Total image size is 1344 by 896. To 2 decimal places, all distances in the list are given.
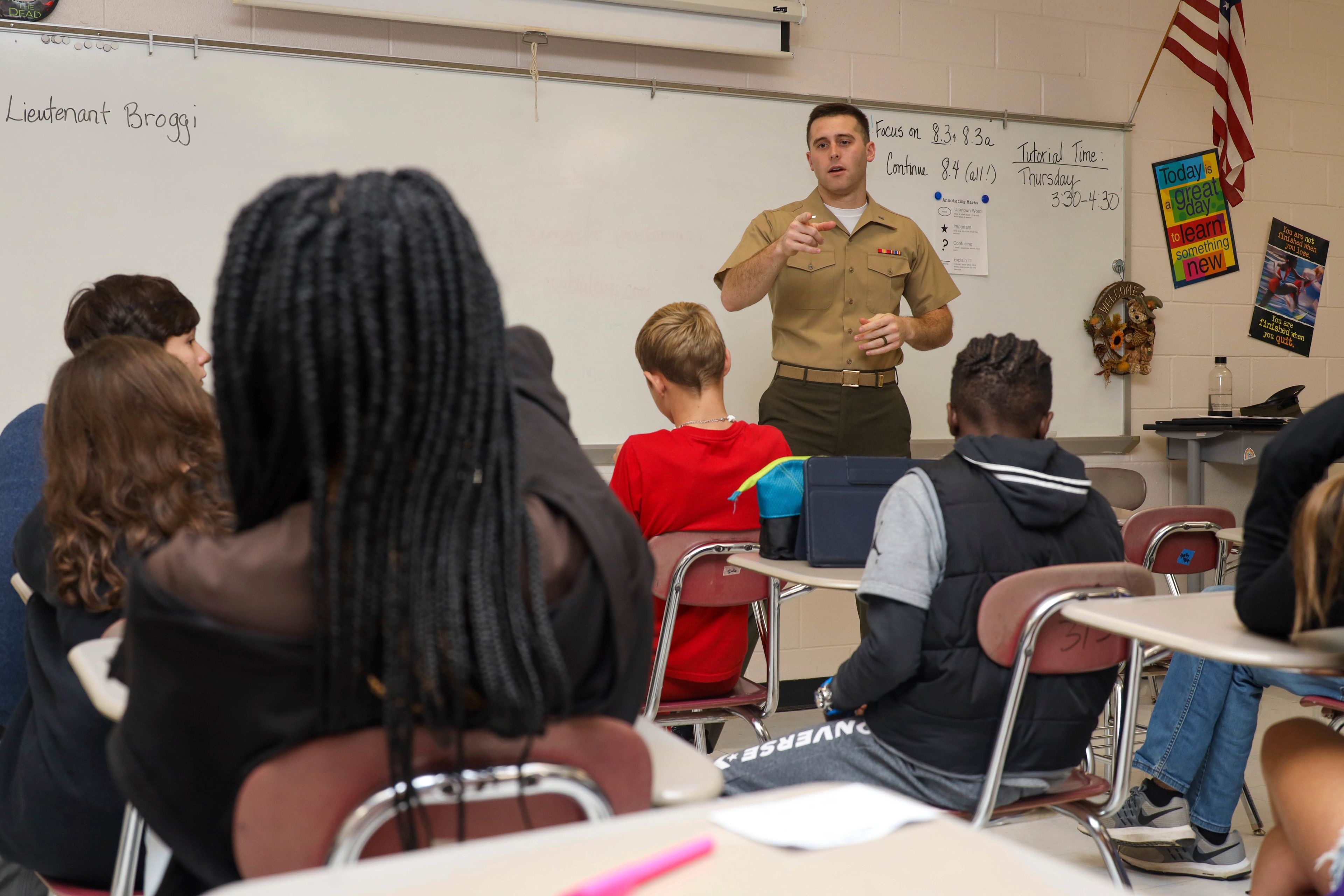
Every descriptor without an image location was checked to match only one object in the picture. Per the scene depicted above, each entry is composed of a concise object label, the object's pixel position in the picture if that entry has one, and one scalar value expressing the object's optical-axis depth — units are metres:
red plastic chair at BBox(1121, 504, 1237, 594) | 2.90
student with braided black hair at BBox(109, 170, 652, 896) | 0.80
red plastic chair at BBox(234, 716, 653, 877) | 0.80
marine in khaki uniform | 3.35
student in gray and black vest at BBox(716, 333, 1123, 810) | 1.64
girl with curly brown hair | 1.41
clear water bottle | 4.31
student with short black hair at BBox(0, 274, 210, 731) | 1.89
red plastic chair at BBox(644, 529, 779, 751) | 2.21
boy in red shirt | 2.32
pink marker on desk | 0.62
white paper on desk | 0.73
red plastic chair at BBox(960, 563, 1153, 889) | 1.57
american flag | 4.12
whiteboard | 3.06
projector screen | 3.27
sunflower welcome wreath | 4.17
